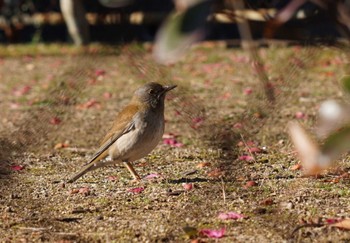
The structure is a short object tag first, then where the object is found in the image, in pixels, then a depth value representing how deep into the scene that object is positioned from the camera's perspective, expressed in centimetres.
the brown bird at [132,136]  1054
